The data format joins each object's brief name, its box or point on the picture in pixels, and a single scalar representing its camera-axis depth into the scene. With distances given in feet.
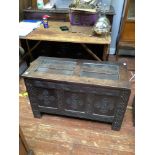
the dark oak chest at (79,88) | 4.49
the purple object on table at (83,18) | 6.04
